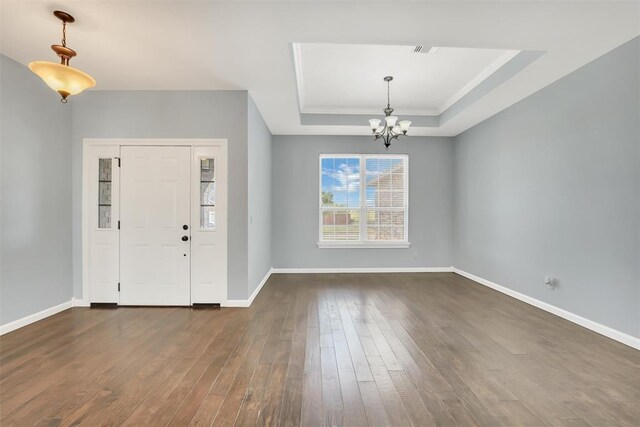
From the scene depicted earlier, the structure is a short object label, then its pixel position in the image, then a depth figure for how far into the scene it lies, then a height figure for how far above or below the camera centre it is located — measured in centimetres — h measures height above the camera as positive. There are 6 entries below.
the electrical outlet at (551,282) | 371 -87
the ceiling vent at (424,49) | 341 +191
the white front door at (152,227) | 396 -21
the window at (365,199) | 623 +28
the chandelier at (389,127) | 425 +128
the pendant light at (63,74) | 234 +111
